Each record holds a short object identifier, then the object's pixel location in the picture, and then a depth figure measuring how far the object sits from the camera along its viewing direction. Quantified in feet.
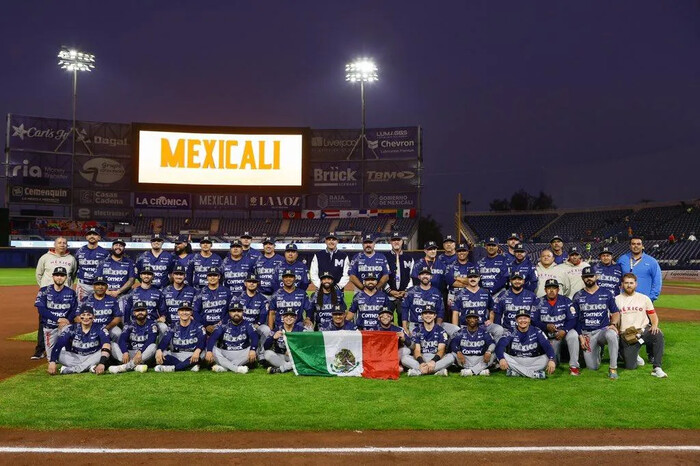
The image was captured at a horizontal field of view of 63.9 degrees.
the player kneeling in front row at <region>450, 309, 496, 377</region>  30.19
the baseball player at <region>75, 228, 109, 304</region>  36.24
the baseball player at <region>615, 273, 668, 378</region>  30.89
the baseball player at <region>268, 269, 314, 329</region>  33.19
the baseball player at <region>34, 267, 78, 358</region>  32.45
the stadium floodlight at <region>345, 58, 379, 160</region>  160.45
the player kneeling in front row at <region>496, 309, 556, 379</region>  29.66
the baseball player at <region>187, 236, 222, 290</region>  37.35
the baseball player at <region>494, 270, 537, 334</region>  31.91
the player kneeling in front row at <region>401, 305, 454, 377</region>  29.99
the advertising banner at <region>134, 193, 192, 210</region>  144.77
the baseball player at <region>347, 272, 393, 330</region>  32.86
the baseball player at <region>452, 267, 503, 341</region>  32.55
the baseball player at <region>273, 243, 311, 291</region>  35.78
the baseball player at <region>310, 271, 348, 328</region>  33.76
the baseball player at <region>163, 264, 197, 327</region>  33.88
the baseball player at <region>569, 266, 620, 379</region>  31.35
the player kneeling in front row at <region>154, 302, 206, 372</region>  31.04
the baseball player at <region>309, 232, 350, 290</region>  36.96
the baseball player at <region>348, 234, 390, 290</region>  35.94
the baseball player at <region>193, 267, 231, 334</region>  33.47
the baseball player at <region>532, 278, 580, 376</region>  31.37
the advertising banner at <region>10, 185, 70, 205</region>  142.82
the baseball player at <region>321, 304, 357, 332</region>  31.96
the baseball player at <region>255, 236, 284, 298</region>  36.55
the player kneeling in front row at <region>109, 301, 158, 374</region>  30.89
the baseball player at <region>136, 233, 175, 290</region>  36.55
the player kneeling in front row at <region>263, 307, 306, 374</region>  30.76
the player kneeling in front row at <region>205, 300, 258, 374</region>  31.14
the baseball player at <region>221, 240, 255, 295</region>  36.37
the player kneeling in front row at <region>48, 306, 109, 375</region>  29.94
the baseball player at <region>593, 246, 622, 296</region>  34.19
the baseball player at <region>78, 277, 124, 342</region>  31.96
